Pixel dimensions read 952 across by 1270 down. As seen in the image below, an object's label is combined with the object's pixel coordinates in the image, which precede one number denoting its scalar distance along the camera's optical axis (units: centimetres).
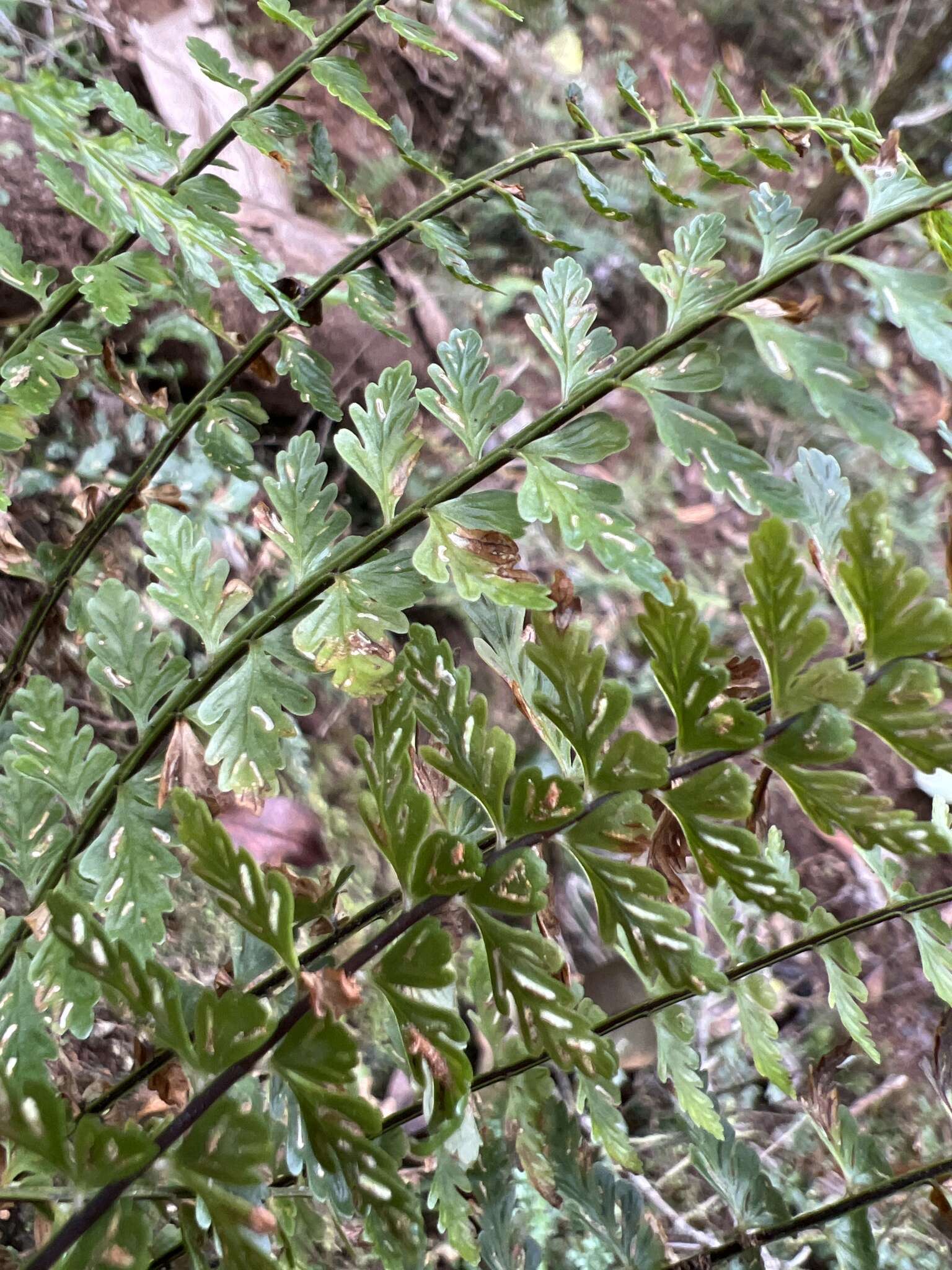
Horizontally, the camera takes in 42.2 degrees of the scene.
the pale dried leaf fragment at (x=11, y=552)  20
